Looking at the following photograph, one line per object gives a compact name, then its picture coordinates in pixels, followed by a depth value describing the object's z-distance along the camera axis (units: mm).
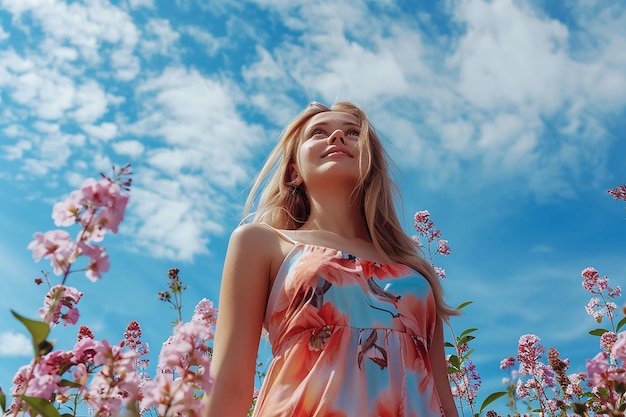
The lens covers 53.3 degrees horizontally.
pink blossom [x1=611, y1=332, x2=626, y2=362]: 1456
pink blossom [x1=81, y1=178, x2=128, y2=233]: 1257
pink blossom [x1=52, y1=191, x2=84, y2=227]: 1279
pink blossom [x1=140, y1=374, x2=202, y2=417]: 1090
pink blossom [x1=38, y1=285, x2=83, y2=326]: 1464
